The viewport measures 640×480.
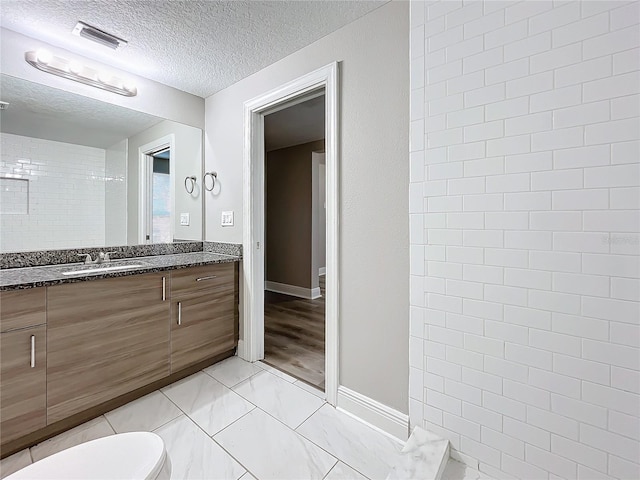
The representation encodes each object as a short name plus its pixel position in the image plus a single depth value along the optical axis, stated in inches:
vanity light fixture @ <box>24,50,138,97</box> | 70.9
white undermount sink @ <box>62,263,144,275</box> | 67.6
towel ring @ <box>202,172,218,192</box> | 103.8
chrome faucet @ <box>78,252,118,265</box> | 80.6
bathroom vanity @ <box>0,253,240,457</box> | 55.0
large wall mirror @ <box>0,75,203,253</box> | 71.7
